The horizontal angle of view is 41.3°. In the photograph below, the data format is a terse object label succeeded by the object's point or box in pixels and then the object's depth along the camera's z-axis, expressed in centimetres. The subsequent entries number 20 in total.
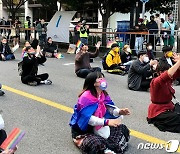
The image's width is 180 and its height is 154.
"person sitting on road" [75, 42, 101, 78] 696
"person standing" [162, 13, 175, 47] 1028
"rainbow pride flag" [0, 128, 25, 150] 202
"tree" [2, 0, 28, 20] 1618
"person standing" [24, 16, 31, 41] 1408
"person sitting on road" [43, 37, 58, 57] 1040
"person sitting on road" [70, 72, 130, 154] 292
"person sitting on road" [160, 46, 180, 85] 619
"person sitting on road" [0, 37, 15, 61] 931
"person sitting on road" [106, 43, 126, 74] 737
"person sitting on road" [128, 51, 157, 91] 558
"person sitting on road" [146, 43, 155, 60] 772
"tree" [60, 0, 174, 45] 1140
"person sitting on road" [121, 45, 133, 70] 789
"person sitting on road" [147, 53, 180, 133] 361
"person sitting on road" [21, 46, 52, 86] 598
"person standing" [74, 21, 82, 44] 1165
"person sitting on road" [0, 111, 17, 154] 203
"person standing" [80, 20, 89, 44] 1136
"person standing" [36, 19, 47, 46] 1265
